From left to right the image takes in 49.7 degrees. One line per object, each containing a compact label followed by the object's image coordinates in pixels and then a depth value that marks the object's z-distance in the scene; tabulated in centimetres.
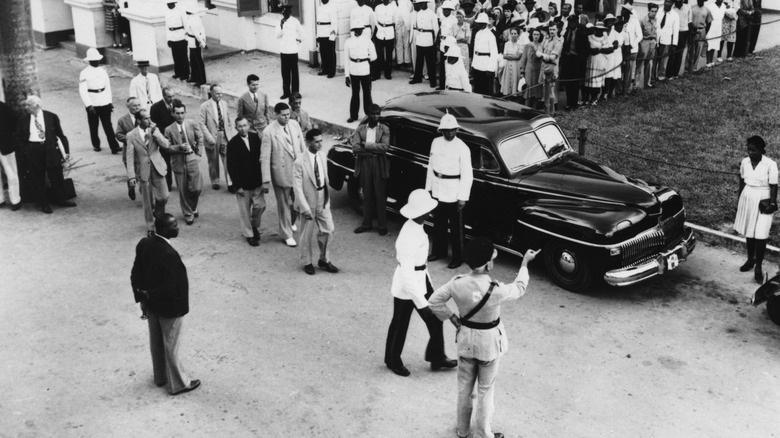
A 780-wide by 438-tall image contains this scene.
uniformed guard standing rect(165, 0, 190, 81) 1730
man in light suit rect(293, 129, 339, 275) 975
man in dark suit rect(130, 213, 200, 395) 713
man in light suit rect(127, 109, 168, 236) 1095
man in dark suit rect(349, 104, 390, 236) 1094
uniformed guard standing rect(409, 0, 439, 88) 1650
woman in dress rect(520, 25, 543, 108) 1530
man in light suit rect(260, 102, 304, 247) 1047
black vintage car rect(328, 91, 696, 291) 923
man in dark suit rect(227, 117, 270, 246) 1063
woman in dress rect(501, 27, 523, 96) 1538
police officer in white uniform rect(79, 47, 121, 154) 1398
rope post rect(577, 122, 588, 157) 1174
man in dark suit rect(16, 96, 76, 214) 1193
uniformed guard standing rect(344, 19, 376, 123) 1483
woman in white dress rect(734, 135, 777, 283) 928
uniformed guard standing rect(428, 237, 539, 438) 642
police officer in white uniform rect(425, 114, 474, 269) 977
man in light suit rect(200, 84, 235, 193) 1202
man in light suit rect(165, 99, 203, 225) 1120
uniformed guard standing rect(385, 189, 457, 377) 735
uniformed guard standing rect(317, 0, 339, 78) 1720
